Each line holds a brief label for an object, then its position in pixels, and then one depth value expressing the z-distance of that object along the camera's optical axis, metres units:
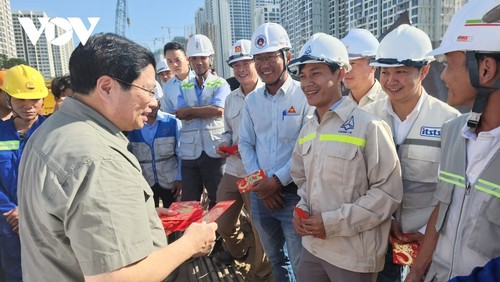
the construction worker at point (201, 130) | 4.05
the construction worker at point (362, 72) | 3.01
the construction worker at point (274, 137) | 2.76
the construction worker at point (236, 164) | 3.58
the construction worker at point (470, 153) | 1.35
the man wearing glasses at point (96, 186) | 1.07
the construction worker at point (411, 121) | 2.13
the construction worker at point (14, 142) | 2.86
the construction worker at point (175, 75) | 4.48
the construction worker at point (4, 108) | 3.09
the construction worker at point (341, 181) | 1.97
